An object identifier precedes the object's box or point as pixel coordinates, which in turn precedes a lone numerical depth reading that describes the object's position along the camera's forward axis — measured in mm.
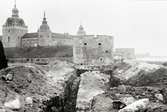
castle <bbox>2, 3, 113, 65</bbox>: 83375
